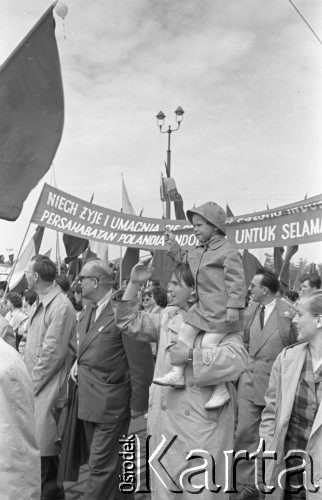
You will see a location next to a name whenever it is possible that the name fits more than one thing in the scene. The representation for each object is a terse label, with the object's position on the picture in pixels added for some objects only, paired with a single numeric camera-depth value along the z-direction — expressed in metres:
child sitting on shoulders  3.38
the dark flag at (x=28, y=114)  4.11
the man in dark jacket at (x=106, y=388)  4.24
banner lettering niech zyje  8.06
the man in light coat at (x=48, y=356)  4.55
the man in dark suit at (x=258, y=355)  5.18
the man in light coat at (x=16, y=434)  1.95
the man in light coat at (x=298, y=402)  2.98
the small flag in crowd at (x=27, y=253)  12.28
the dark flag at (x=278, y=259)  11.04
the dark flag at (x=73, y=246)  13.15
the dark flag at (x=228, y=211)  11.83
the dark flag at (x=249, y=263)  10.80
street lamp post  14.31
